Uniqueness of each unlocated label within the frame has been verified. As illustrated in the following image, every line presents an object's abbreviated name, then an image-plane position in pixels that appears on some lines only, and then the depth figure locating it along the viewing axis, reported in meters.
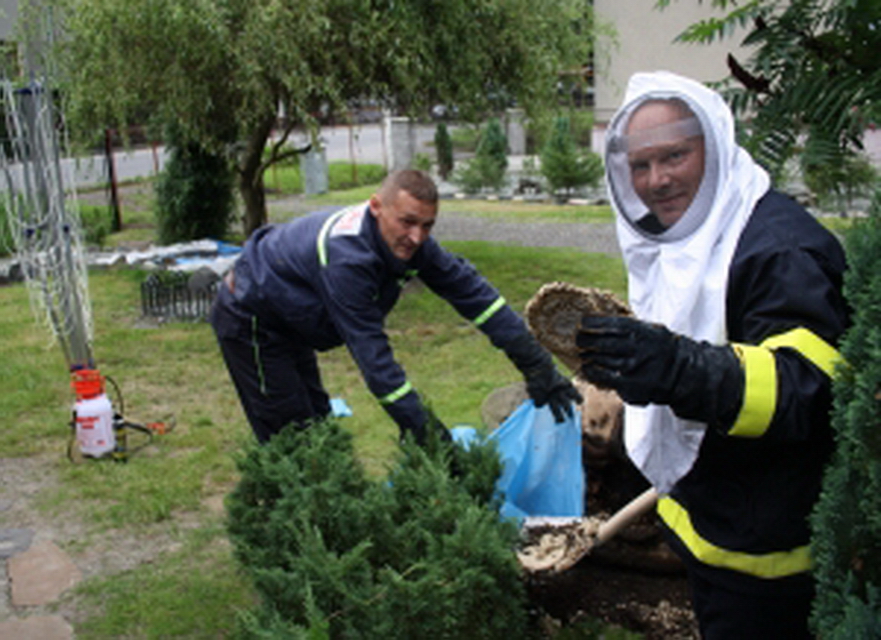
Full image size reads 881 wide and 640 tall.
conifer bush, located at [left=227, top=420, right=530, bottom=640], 2.31
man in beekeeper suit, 1.64
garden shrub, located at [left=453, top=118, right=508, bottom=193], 18.92
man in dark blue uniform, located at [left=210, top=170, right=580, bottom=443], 3.25
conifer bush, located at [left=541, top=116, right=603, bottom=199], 17.19
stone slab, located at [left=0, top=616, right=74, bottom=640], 3.65
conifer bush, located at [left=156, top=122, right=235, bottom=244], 12.27
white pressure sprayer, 5.36
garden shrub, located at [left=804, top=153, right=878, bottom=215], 3.14
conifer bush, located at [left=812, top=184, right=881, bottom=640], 1.46
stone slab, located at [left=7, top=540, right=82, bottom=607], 4.00
